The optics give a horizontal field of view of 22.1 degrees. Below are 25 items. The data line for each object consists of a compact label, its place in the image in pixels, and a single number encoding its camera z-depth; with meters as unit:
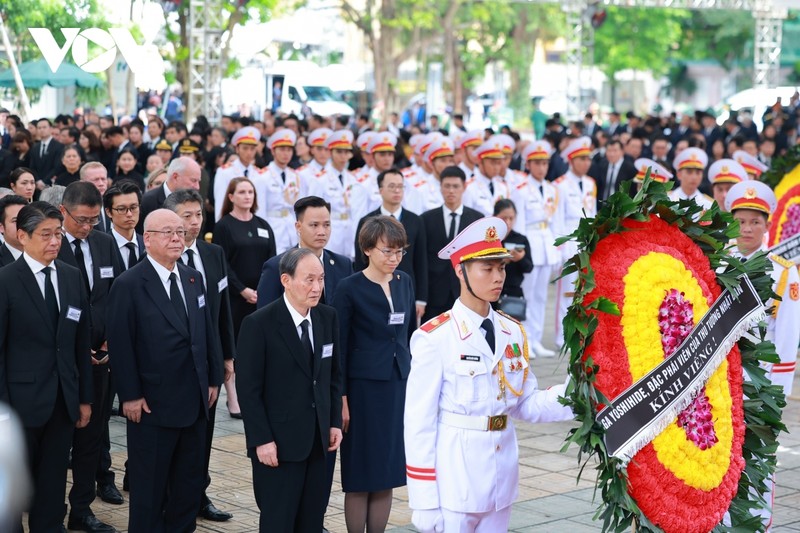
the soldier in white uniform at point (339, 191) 23.29
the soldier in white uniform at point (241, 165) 22.23
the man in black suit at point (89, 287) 11.56
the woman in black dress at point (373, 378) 10.68
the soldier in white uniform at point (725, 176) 18.23
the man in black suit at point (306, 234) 11.63
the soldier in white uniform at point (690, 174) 20.53
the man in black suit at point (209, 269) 11.82
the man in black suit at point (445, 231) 16.72
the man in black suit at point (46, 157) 25.36
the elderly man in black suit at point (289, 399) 9.50
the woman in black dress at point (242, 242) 15.45
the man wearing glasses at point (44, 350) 10.35
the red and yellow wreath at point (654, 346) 7.90
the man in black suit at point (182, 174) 15.27
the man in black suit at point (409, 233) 15.77
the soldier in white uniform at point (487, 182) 21.18
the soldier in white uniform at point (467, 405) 8.32
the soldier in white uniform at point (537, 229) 21.33
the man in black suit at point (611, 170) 28.01
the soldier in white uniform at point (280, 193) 22.49
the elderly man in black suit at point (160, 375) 10.55
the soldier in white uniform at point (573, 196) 22.46
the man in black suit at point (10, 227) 12.24
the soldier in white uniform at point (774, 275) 11.04
